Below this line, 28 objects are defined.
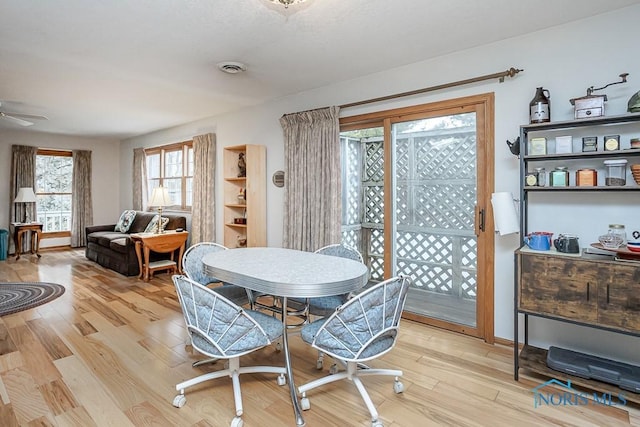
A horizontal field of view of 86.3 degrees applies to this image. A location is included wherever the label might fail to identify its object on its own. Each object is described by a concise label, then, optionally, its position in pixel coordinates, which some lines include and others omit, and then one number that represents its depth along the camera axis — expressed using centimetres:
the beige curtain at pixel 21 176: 652
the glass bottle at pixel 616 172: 207
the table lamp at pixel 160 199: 508
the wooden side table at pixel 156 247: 480
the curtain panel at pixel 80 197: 730
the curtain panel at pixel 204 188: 516
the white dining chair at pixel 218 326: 174
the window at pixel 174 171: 608
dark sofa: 502
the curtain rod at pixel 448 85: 256
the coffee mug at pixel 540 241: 220
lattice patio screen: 296
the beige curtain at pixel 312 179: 361
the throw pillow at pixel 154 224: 539
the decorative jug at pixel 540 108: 229
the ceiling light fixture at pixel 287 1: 195
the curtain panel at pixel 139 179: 693
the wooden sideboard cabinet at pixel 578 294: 188
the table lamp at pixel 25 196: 633
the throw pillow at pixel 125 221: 619
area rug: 362
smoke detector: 307
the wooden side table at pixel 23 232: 626
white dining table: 177
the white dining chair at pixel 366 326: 170
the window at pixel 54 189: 702
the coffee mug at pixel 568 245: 211
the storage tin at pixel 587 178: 215
